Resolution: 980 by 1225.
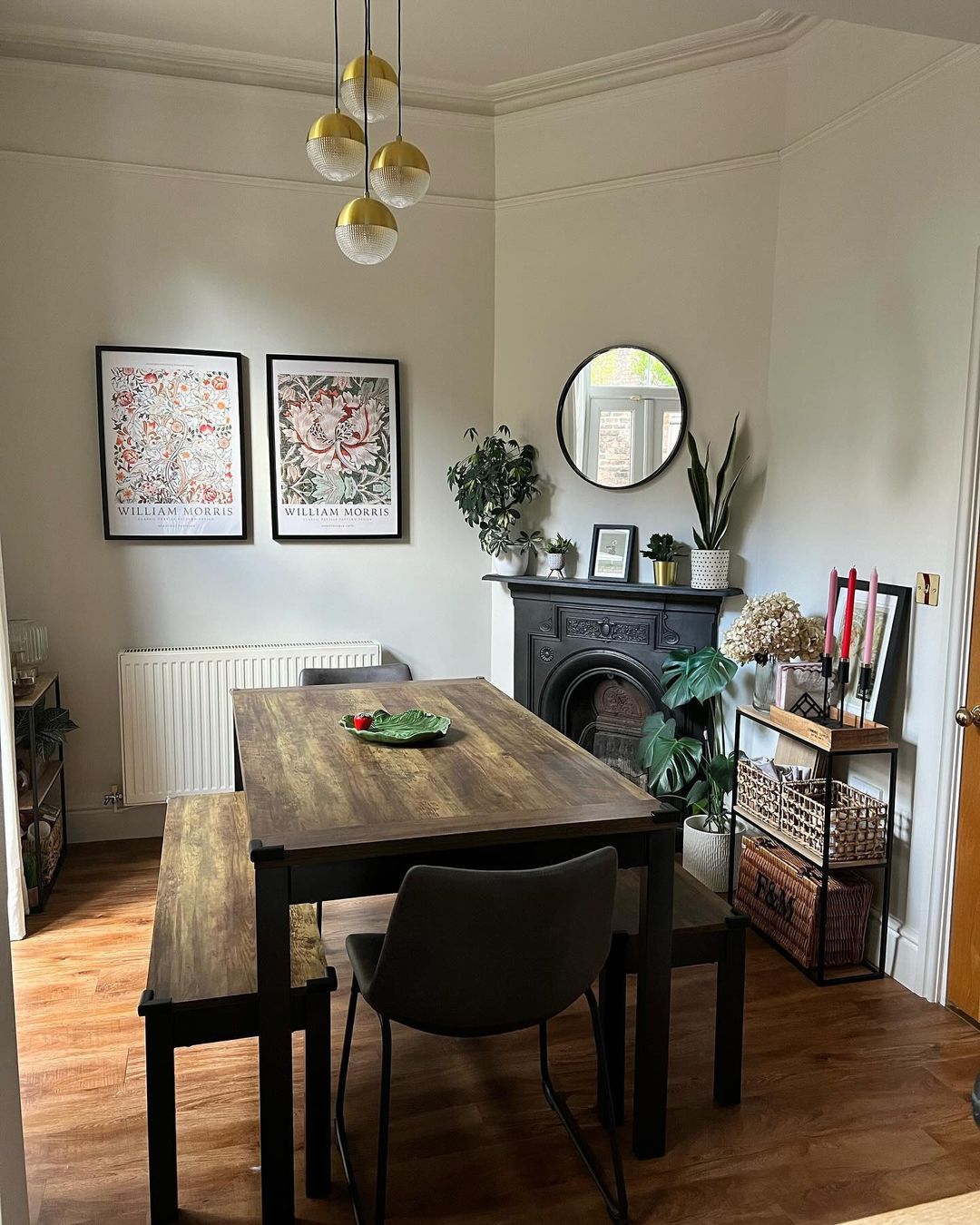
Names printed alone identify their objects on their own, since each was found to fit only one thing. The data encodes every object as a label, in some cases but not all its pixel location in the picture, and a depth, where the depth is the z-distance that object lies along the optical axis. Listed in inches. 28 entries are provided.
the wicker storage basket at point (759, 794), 124.3
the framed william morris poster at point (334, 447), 160.4
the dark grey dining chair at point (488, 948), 67.3
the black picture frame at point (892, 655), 115.0
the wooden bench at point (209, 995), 72.9
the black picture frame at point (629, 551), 157.8
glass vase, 128.8
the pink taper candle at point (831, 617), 114.0
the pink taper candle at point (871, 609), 107.7
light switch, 110.4
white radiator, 154.3
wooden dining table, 72.6
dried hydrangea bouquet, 121.3
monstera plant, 139.3
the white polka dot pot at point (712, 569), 148.1
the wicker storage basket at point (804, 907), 115.9
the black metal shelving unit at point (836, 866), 112.1
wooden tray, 111.7
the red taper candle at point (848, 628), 111.0
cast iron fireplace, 152.8
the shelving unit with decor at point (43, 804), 132.9
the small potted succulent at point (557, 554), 162.7
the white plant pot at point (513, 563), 166.6
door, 105.8
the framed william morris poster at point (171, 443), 152.7
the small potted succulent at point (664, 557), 152.2
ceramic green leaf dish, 97.7
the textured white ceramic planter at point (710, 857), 140.2
